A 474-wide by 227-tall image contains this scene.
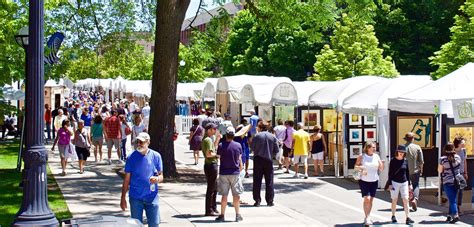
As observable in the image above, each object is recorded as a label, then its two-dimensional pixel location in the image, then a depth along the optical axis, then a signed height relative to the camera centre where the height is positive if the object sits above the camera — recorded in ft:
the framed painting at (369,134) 69.67 -2.38
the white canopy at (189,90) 133.78 +3.44
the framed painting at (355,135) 68.74 -2.43
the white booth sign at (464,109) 49.11 +0.01
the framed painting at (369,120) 70.13 -1.05
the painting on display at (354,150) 68.59 -3.82
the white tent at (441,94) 50.08 +1.04
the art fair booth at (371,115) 58.70 -0.60
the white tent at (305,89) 81.58 +2.34
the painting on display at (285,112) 85.38 -0.41
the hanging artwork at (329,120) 81.46 -1.27
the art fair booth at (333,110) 70.13 +0.00
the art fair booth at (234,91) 100.22 +2.62
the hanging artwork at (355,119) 69.14 -0.98
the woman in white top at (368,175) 41.63 -3.73
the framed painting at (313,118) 81.82 -1.00
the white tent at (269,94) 82.07 +1.81
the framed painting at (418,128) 59.36 -1.58
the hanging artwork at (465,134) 52.95 -1.79
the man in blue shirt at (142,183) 31.12 -3.13
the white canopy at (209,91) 115.14 +2.92
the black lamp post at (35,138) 31.65 -1.26
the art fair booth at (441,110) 49.52 -0.07
